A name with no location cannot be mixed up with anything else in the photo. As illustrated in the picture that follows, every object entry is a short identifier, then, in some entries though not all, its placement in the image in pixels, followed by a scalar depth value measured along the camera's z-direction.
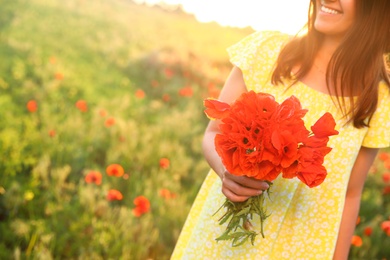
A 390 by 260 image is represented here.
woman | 2.12
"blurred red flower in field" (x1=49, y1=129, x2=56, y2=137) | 4.06
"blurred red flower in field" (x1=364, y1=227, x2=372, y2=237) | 3.53
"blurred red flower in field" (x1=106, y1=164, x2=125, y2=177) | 3.73
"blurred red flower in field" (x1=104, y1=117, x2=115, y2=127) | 4.42
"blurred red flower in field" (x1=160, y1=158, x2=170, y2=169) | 3.98
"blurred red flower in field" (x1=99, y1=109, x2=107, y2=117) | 4.78
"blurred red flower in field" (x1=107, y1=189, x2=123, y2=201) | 3.31
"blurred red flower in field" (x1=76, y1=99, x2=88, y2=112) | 4.45
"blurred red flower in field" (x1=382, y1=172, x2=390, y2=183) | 4.73
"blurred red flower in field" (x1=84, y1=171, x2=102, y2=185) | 3.52
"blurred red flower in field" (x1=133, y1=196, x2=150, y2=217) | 3.32
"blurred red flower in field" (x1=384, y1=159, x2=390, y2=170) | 4.82
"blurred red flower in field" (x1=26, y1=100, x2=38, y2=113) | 4.23
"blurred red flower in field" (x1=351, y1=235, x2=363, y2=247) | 3.47
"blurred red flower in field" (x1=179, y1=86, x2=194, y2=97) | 5.63
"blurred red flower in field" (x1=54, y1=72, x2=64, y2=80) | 5.25
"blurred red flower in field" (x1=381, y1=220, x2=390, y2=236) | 3.41
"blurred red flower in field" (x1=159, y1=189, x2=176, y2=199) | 3.69
